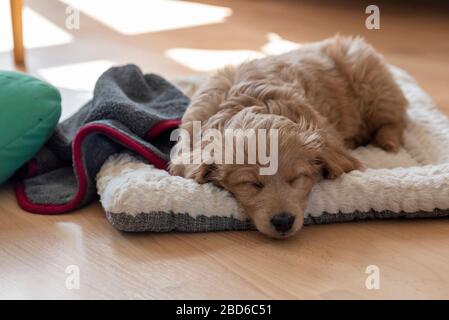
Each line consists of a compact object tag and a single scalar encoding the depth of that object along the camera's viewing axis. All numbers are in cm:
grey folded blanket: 235
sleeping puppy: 212
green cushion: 239
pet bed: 217
